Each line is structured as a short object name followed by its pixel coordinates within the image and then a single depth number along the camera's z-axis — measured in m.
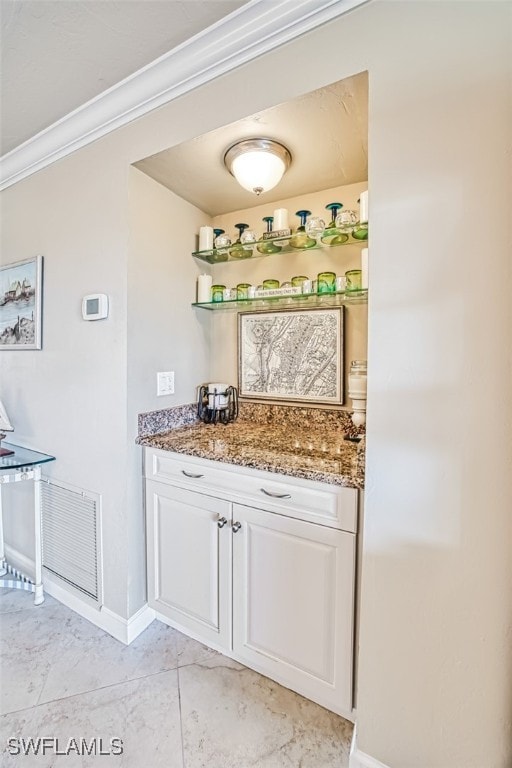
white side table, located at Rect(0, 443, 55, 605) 1.71
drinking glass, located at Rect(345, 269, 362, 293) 1.52
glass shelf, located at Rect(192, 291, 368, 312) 1.64
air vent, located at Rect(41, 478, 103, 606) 1.69
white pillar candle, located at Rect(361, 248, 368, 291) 1.43
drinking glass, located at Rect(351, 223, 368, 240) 1.40
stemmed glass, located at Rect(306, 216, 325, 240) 1.55
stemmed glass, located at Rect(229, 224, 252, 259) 1.78
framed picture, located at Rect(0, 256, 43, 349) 1.84
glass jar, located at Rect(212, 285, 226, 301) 1.88
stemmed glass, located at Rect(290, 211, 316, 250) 1.62
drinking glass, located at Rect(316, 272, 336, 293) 1.59
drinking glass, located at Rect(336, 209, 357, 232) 1.45
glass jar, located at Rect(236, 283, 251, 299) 1.81
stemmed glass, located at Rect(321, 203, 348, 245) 1.52
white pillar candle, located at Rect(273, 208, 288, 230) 1.67
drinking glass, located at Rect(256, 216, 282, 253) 1.74
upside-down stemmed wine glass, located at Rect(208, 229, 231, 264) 1.82
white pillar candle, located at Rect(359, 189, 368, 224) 1.33
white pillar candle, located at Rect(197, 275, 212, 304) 1.91
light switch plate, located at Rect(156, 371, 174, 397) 1.71
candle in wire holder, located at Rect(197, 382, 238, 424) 1.90
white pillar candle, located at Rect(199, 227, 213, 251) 1.86
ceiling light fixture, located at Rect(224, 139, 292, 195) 1.39
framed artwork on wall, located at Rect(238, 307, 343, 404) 1.72
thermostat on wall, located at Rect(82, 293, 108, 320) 1.56
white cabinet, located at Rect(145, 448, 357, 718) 1.16
